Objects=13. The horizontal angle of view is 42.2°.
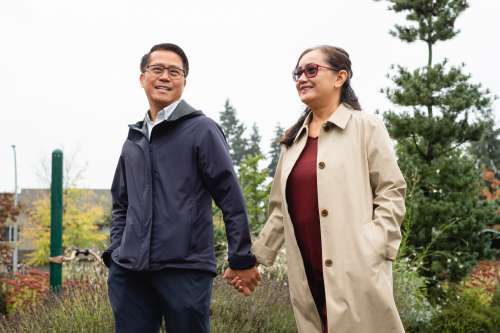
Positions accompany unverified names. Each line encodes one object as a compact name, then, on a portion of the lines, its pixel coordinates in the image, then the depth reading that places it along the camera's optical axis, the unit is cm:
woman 296
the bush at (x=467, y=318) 681
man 300
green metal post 629
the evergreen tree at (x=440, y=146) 1157
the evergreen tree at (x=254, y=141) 5091
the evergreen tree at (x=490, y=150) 3462
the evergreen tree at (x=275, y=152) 4669
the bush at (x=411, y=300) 698
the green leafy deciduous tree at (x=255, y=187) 1550
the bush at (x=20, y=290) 881
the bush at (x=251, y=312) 512
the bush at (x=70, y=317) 450
